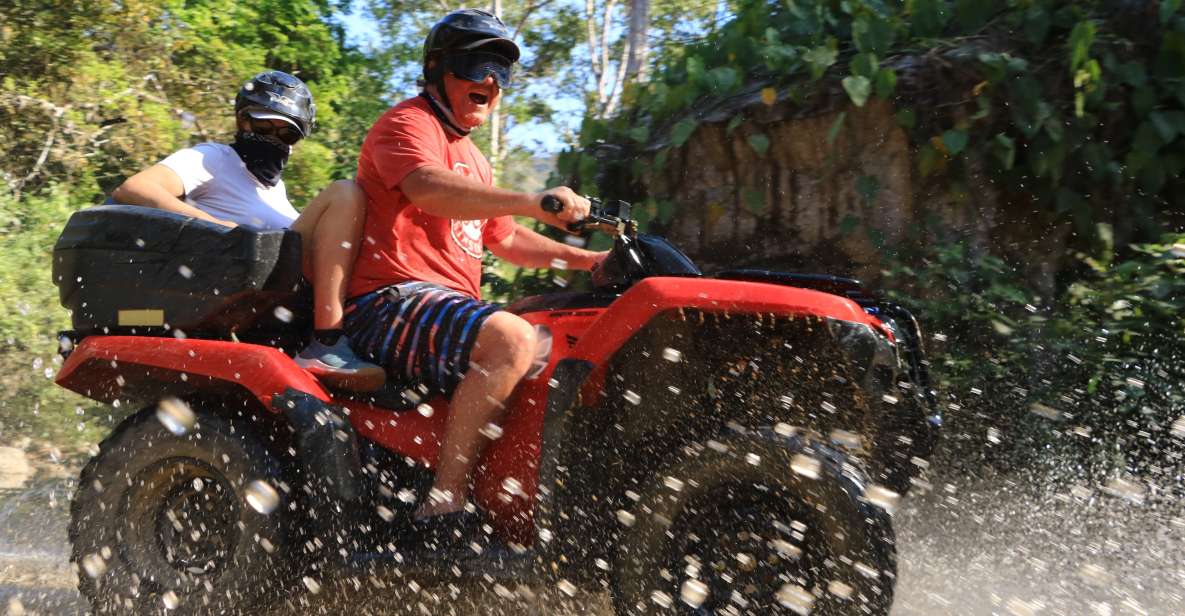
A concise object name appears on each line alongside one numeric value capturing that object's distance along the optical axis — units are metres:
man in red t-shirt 3.12
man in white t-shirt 3.35
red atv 2.79
